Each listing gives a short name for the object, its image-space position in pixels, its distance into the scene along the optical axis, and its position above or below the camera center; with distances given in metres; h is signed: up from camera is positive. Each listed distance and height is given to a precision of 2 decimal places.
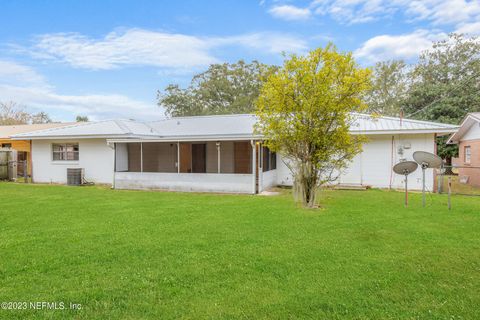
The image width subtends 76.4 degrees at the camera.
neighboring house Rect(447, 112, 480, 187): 14.33 +0.44
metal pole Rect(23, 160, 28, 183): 15.66 -0.70
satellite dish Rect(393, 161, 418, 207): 9.13 -0.33
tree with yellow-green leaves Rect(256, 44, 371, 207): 8.21 +1.32
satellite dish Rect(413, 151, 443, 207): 9.00 -0.12
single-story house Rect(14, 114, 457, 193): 12.53 +0.21
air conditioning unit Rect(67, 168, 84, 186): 14.99 -0.90
